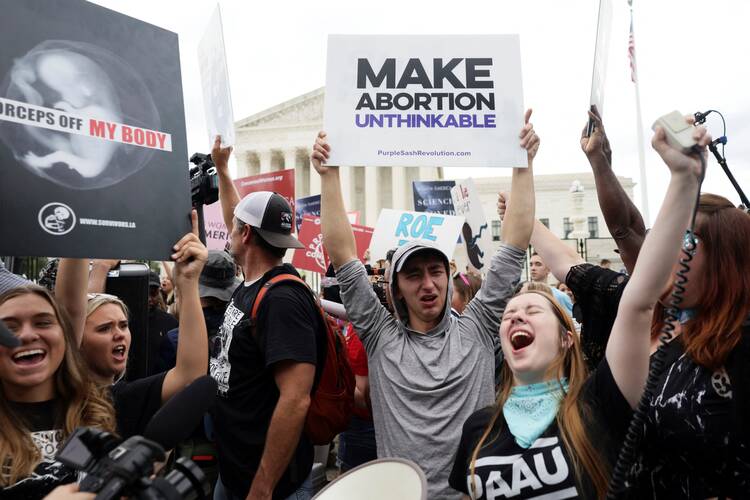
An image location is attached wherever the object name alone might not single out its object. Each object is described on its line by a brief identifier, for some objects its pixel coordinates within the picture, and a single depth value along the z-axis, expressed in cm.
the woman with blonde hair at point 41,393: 178
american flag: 1508
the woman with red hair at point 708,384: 169
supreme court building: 5084
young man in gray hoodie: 252
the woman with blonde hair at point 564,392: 157
